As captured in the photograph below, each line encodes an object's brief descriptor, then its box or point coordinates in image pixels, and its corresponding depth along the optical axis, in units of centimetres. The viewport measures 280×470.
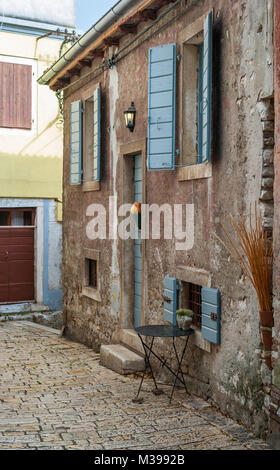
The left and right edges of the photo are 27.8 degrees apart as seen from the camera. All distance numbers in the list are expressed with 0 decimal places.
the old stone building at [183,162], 525
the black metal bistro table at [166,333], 608
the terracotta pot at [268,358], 489
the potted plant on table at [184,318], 630
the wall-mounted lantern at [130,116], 800
